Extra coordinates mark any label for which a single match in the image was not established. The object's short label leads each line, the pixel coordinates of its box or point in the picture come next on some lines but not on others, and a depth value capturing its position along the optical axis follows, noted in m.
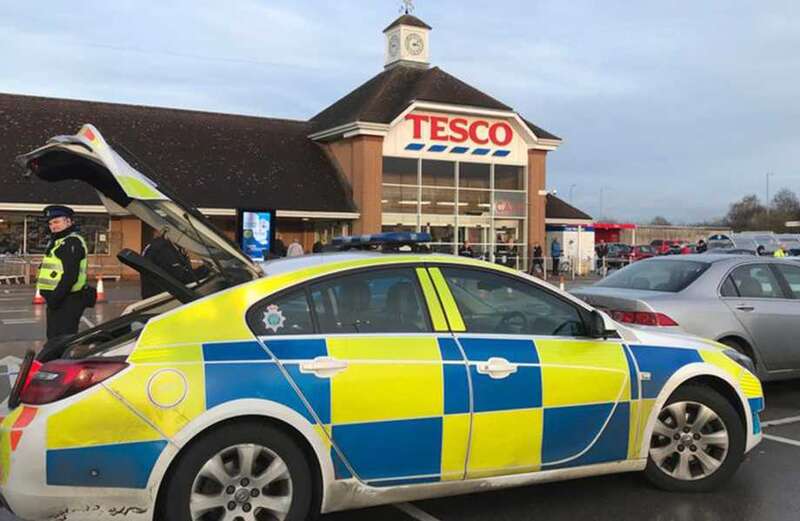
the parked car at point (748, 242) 27.62
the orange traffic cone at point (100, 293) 17.98
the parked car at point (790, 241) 29.47
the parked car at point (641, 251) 41.24
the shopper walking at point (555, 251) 31.14
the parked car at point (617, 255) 39.25
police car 3.35
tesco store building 27.36
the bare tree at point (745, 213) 96.34
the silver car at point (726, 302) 6.73
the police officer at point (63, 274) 6.07
